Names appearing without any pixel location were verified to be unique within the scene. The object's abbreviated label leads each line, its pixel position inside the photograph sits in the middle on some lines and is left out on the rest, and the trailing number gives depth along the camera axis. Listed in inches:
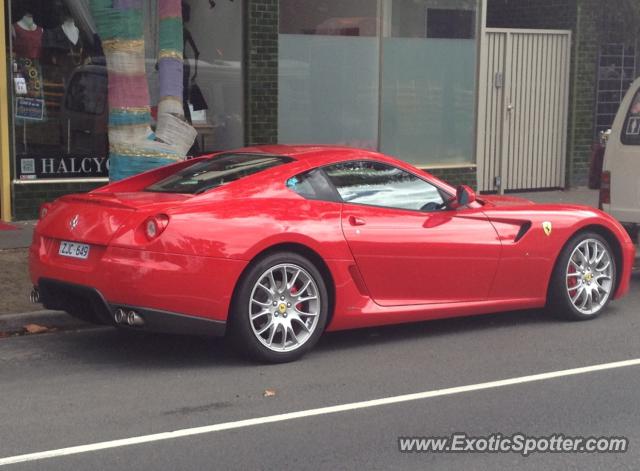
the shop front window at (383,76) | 551.8
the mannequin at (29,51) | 479.5
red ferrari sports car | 261.7
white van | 412.2
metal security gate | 620.4
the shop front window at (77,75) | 484.1
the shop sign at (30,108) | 484.7
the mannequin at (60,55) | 488.4
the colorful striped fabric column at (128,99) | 359.6
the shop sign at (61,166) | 486.9
